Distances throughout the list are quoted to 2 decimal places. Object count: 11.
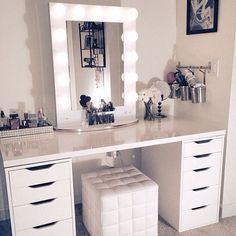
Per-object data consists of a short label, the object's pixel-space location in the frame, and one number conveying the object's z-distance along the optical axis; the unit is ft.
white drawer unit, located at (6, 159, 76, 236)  4.72
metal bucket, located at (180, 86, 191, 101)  7.25
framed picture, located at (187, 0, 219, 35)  6.50
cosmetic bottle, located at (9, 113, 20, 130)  5.97
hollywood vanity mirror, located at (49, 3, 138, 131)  6.35
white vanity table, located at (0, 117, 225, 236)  4.82
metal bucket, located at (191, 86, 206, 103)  6.90
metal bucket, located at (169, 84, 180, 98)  7.49
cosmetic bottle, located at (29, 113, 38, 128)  6.15
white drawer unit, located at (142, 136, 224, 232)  6.20
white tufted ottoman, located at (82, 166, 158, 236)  5.62
